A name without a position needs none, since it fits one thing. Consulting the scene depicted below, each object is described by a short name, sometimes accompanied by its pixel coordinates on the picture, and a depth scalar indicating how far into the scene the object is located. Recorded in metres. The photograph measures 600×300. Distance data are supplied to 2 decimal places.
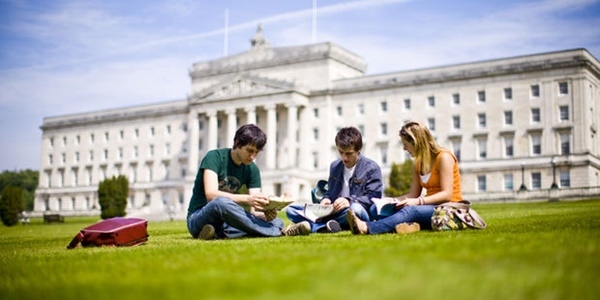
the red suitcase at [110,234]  11.19
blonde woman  11.82
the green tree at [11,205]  54.42
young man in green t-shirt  12.10
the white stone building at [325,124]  69.62
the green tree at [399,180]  64.75
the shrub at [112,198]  64.81
